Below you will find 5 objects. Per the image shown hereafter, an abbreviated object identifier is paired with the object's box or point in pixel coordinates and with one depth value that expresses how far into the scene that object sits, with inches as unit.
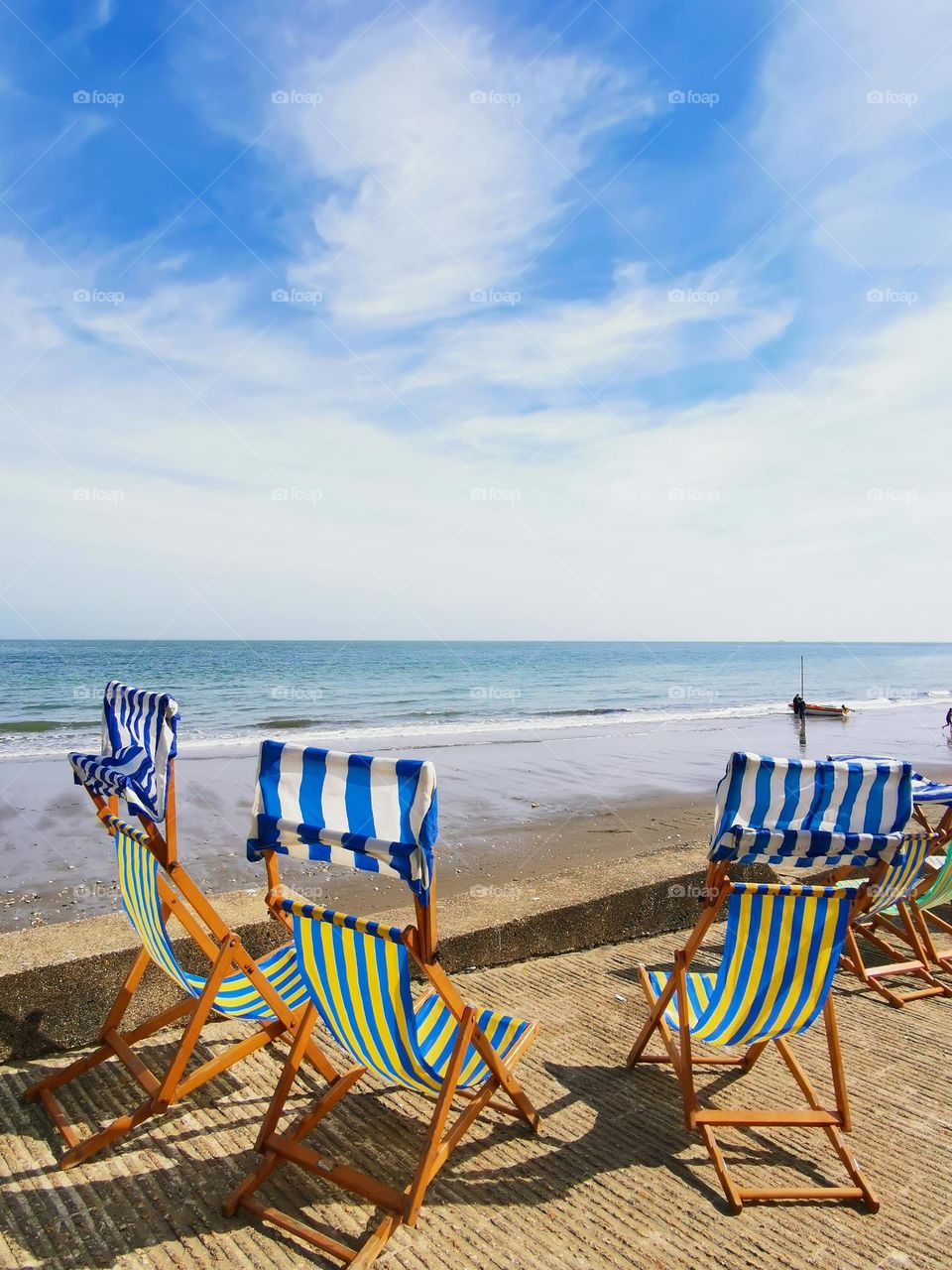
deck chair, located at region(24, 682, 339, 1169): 100.3
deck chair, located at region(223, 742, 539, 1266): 85.2
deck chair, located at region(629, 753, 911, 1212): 103.1
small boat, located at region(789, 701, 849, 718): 1189.2
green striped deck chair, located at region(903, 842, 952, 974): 167.6
